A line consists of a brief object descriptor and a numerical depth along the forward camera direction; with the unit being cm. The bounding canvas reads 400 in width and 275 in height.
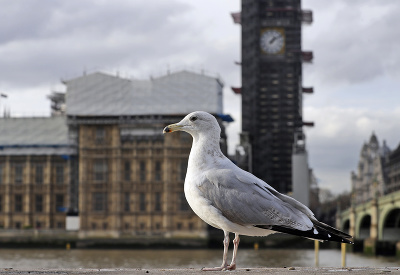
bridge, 6075
